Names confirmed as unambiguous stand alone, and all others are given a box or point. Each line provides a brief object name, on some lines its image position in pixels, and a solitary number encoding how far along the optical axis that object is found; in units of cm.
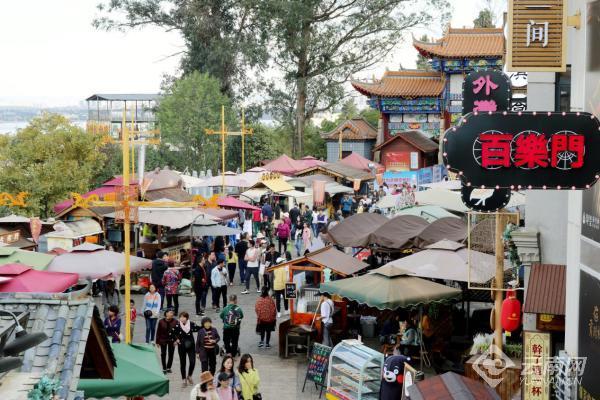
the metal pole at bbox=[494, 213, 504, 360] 1429
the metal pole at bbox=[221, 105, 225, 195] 3488
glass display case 1468
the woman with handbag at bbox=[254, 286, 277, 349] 1811
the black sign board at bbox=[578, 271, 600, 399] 1059
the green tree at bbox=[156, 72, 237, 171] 4956
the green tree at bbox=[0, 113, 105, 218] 3369
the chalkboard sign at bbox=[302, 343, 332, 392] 1570
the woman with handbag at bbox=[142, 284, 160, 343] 1827
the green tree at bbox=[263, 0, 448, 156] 6038
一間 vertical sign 1041
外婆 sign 1345
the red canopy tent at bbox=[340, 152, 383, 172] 4681
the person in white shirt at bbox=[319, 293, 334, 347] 1748
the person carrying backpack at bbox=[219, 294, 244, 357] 1702
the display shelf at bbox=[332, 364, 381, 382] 1474
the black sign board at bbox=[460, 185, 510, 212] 1315
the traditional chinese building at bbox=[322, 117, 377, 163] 5684
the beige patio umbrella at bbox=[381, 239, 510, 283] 1684
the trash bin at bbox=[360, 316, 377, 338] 1934
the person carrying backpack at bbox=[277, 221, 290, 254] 2780
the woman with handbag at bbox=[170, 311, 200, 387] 1608
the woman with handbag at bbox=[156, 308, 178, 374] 1623
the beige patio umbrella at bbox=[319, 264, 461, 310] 1617
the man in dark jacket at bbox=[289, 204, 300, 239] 3222
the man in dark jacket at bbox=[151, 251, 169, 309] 2102
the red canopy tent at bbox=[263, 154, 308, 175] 4422
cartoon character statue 1374
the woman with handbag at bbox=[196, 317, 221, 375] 1575
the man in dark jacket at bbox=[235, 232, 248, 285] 2459
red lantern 1448
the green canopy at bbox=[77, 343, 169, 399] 1114
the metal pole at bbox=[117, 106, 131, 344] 1606
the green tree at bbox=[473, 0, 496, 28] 6600
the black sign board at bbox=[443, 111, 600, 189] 893
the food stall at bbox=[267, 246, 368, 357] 1798
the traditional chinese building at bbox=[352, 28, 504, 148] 4922
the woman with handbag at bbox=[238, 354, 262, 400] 1328
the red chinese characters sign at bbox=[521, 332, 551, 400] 1302
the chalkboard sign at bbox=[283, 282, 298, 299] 1838
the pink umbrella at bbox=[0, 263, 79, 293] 1545
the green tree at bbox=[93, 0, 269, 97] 5872
